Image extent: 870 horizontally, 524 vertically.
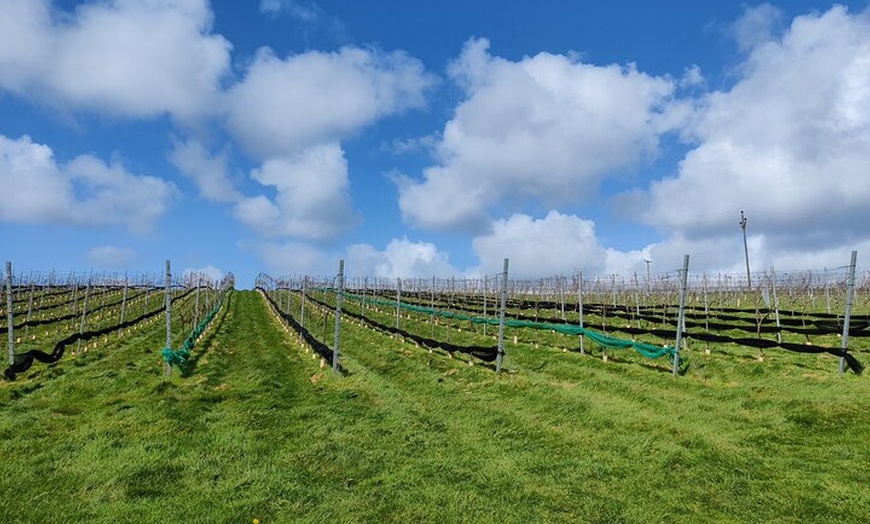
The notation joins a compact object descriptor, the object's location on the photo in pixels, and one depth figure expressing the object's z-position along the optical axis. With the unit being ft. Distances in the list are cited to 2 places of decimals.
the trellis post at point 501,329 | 45.29
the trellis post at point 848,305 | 39.70
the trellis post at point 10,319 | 47.52
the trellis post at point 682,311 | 41.79
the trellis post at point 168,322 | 46.16
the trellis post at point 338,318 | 46.52
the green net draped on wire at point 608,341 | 44.70
